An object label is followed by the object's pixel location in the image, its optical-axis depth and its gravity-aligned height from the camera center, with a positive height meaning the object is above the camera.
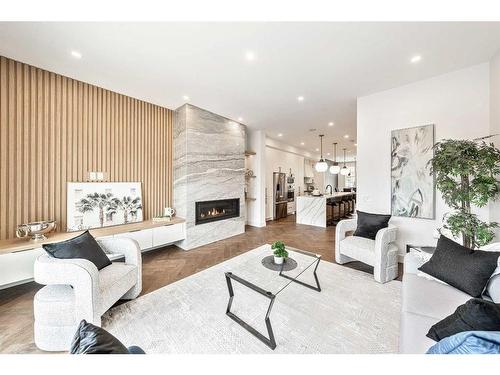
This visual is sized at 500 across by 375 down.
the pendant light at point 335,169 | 7.06 +0.67
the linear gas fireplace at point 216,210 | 4.14 -0.55
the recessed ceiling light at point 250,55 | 2.33 +1.66
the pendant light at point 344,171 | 7.88 +0.66
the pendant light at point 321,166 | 6.03 +0.67
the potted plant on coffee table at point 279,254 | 2.16 -0.77
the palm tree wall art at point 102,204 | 2.95 -0.29
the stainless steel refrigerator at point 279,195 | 7.18 -0.32
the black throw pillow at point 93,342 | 0.66 -0.57
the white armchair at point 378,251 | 2.49 -0.91
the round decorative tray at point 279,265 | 2.08 -0.89
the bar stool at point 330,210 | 6.03 -0.77
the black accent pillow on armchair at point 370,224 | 2.92 -0.59
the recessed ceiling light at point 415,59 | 2.44 +1.68
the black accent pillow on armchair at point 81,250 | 1.76 -0.62
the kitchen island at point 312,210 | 5.92 -0.75
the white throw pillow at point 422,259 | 1.72 -0.72
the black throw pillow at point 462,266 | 1.44 -0.65
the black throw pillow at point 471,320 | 0.87 -0.64
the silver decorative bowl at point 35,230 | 2.36 -0.54
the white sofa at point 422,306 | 1.12 -0.86
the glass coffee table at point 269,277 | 1.61 -0.92
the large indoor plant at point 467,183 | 2.07 +0.05
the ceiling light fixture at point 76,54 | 2.30 +1.64
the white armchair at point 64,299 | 1.52 -0.93
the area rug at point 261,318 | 1.54 -1.28
